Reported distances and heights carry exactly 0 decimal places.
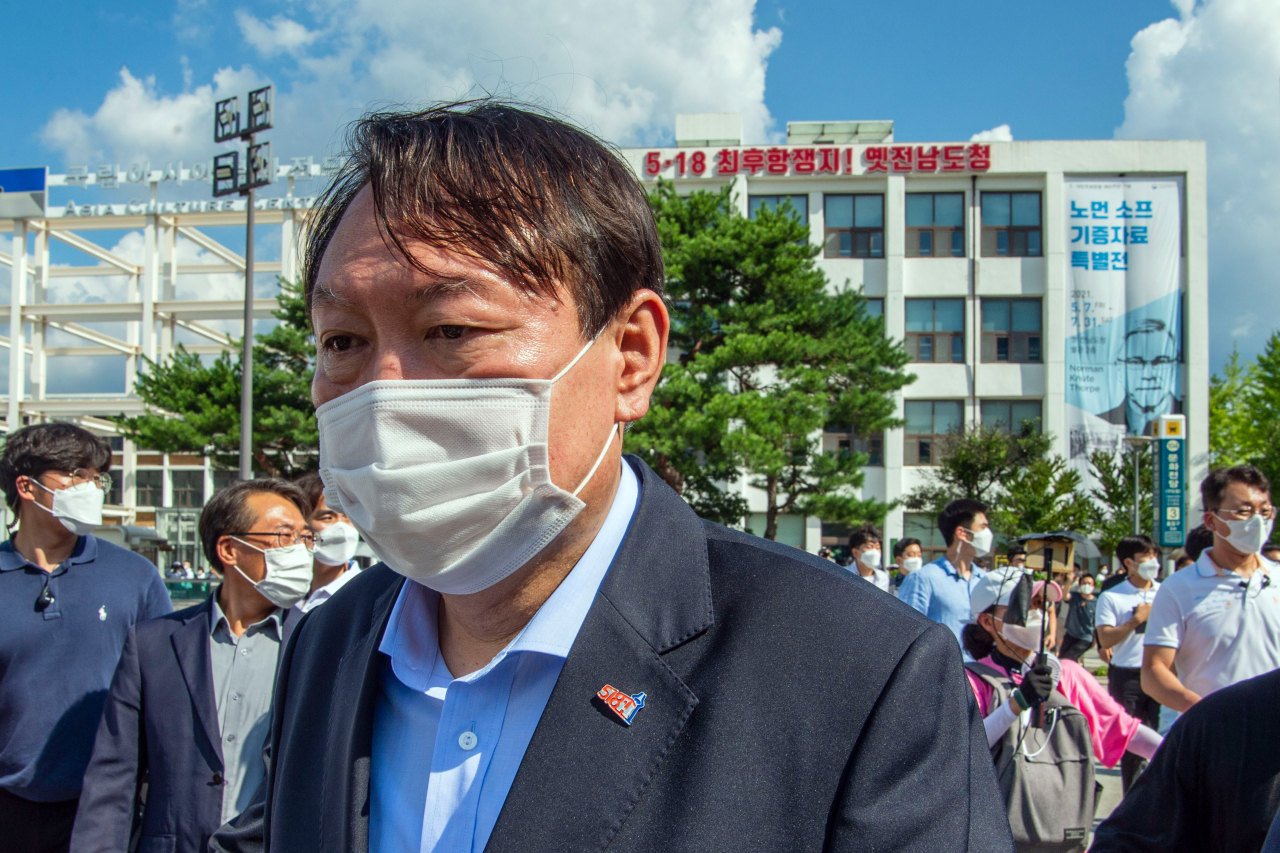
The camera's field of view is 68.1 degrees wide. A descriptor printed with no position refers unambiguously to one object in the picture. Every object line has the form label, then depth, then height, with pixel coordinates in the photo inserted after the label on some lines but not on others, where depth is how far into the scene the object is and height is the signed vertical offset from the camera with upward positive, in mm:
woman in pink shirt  4070 -1069
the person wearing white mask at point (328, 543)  4836 -571
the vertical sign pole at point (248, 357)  17664 +1399
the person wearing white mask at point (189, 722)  2898 -936
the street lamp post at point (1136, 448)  19072 -198
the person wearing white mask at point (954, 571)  6660 -992
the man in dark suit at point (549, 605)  1125 -234
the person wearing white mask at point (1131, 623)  6961 -1418
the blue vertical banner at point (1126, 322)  31734 +3982
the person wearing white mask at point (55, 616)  3385 -734
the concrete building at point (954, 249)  32250 +6655
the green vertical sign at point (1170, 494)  16953 -974
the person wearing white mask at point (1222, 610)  4355 -803
